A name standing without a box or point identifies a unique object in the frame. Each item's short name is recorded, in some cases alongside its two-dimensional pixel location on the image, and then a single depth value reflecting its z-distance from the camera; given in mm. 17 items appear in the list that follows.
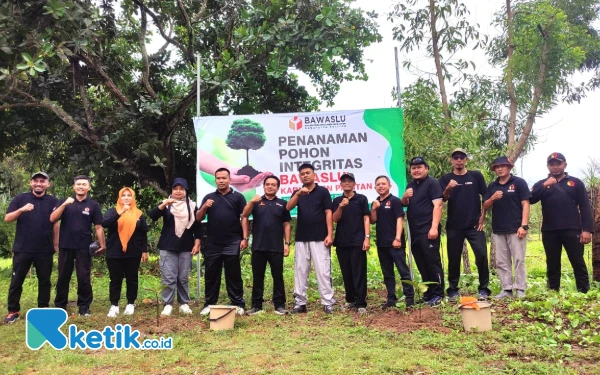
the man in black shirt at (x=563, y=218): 5395
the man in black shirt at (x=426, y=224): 5332
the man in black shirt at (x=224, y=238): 5465
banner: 6363
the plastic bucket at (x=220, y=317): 4758
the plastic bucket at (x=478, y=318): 4414
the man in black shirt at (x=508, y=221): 5344
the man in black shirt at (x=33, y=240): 5359
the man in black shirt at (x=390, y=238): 5425
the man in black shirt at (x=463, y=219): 5438
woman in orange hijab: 5488
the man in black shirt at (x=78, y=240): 5488
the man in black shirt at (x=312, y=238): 5480
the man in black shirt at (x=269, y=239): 5434
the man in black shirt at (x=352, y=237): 5477
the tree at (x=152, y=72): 6453
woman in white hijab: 5535
